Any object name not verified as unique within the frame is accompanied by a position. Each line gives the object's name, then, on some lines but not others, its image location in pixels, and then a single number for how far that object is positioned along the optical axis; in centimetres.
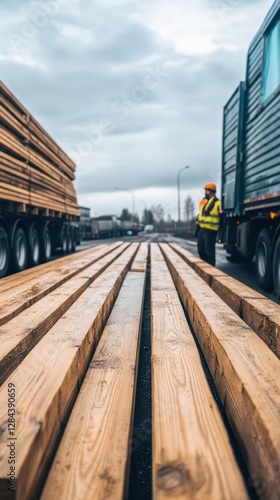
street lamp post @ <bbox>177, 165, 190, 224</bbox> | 4731
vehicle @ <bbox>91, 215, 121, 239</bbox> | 3578
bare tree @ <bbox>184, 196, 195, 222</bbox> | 8321
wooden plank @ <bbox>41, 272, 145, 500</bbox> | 119
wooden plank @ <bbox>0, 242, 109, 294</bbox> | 387
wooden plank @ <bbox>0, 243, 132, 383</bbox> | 187
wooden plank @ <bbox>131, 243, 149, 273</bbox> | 565
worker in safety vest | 778
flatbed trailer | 735
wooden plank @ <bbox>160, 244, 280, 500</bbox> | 124
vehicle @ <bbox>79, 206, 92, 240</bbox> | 3315
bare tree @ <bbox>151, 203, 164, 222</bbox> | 12975
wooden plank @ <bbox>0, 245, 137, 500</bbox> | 117
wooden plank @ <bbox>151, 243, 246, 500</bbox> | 114
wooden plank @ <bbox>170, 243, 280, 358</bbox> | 228
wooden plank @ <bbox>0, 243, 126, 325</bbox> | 267
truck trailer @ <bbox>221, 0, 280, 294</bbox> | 572
